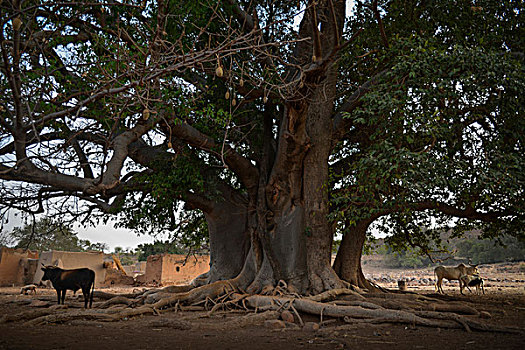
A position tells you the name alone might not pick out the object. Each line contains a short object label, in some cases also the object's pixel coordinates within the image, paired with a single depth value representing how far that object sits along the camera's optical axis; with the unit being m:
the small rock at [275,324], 5.92
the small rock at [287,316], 6.35
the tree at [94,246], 37.11
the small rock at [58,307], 7.34
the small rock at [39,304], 8.56
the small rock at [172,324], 5.87
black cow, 7.87
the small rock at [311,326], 5.82
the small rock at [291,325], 5.96
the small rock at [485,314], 6.47
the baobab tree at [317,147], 6.00
